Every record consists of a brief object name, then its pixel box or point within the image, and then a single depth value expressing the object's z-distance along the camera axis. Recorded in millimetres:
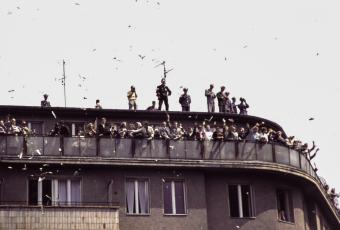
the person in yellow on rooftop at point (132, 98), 59531
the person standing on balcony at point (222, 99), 60125
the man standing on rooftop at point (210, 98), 60000
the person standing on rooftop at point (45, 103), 58350
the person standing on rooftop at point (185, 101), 60094
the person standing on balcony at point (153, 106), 59766
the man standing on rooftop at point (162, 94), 59344
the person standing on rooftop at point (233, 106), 60891
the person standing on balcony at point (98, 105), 58603
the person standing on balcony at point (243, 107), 61344
